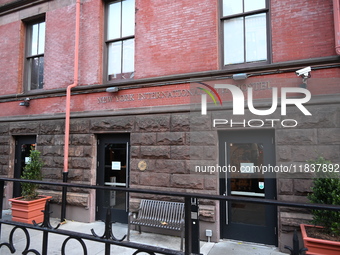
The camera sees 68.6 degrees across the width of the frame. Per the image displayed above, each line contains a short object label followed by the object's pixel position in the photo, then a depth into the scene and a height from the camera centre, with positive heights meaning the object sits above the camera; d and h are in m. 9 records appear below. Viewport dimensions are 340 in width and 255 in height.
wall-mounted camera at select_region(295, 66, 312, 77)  4.72 +1.50
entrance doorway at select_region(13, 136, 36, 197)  8.29 -0.20
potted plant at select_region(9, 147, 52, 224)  6.46 -1.32
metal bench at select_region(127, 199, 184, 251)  5.22 -1.43
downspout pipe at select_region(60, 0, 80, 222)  6.92 +1.44
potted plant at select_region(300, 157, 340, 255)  3.83 -1.07
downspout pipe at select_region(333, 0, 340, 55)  4.57 +2.35
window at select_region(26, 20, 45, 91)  8.48 +3.23
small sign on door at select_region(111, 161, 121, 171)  6.74 -0.40
